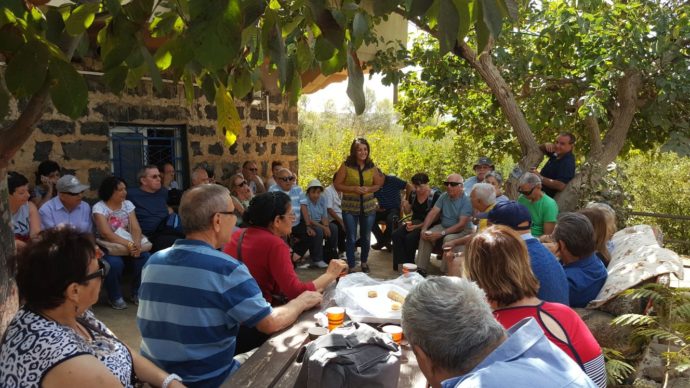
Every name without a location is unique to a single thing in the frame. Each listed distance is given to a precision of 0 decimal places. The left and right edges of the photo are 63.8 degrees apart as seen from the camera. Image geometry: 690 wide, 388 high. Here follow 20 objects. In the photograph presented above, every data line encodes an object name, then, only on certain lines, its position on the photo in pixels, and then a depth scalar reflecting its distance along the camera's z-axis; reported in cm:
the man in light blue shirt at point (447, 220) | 640
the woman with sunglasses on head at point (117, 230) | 515
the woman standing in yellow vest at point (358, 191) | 667
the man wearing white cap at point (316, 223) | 695
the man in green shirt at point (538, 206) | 541
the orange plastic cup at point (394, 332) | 260
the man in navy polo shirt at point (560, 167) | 664
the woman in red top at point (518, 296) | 213
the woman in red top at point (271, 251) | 314
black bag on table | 190
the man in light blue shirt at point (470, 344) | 142
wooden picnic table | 225
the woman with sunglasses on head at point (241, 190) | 673
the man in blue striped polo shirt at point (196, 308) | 238
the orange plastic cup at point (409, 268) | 350
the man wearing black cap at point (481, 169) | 702
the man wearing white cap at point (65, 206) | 498
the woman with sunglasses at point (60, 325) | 177
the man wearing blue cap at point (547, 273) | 278
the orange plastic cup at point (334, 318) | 271
